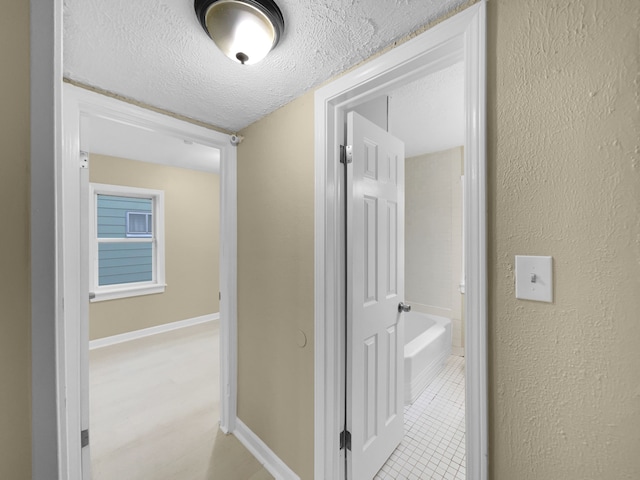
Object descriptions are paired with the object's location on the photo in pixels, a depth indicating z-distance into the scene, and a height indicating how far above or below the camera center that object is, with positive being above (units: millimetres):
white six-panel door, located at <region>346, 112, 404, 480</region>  1354 -323
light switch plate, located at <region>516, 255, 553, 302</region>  734 -115
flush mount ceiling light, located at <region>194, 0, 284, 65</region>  855 +731
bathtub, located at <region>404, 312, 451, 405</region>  2188 -1064
